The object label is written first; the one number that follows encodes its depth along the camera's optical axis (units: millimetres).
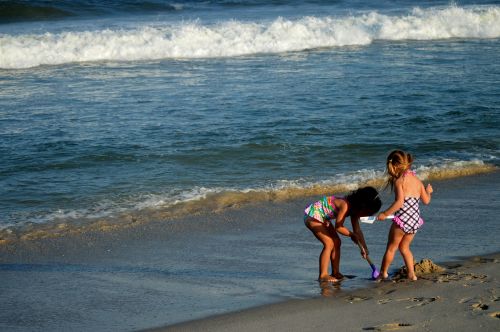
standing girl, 11109
